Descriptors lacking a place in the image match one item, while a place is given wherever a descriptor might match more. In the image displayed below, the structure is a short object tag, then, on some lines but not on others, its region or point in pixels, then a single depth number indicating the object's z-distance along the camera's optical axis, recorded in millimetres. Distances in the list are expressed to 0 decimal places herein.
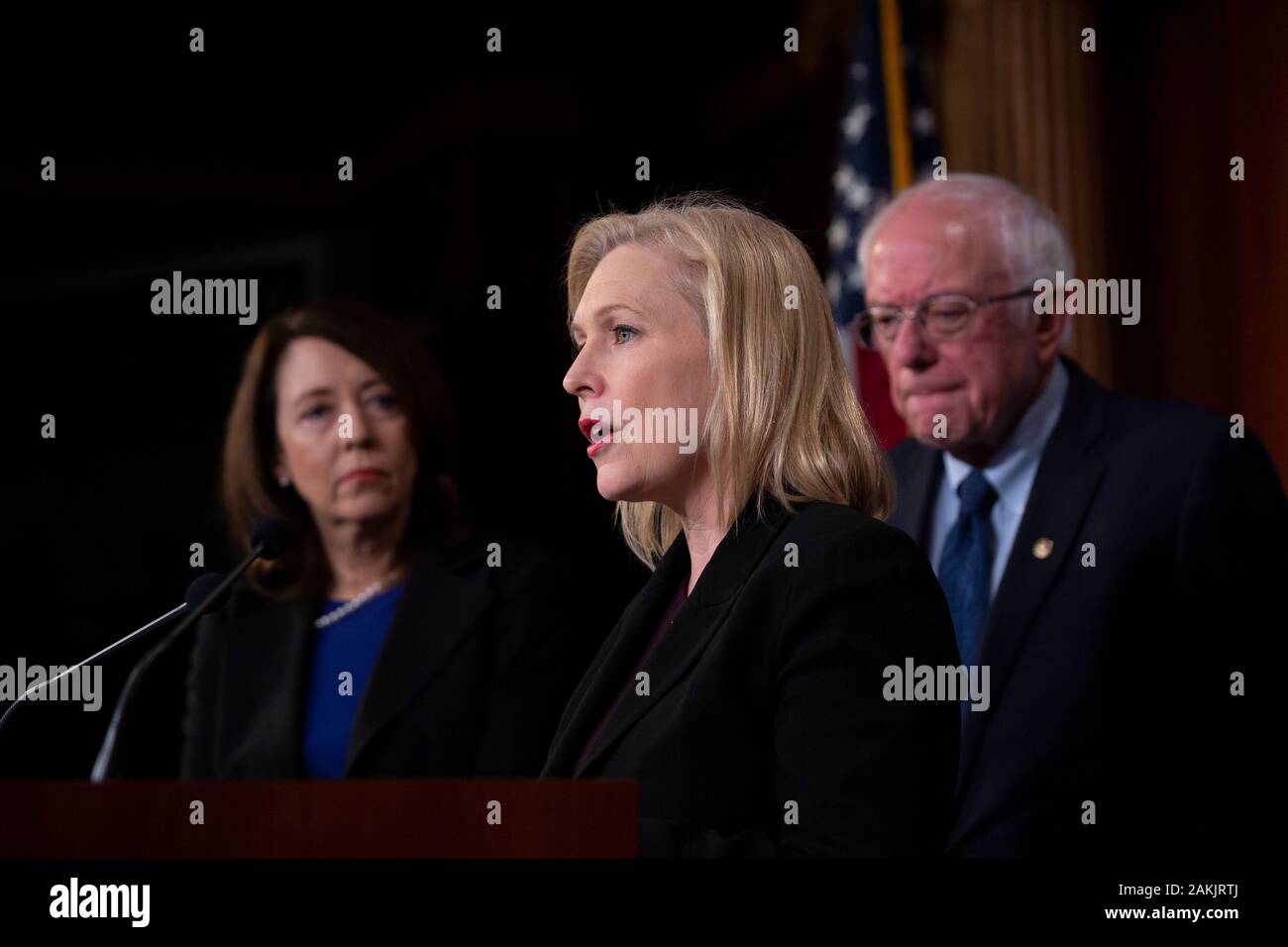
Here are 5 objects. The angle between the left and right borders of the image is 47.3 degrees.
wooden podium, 1355
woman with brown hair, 2613
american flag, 3898
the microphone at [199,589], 1941
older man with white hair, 2314
